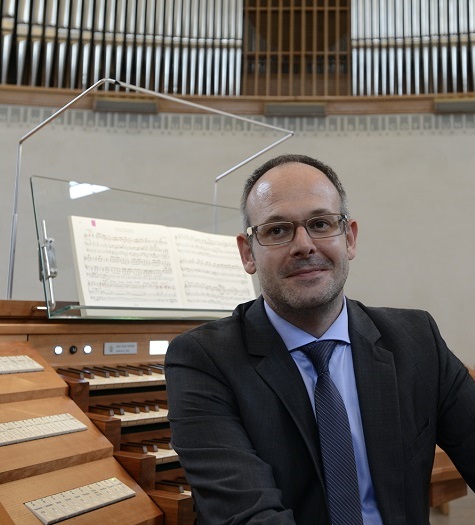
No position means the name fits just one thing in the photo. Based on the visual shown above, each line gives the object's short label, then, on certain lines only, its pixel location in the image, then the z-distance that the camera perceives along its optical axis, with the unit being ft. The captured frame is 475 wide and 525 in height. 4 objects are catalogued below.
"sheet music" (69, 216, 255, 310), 8.96
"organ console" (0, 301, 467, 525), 5.75
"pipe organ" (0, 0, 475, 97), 17.81
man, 3.98
